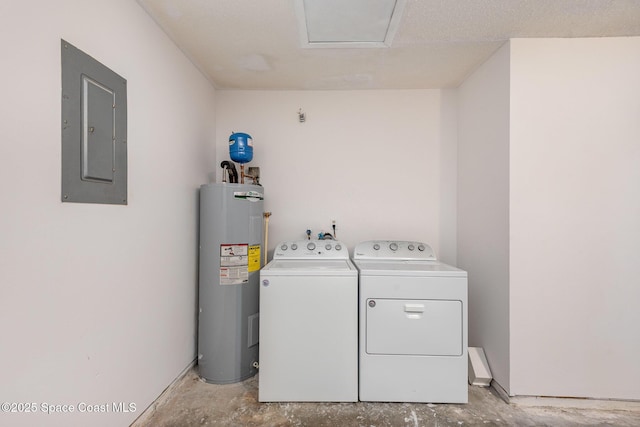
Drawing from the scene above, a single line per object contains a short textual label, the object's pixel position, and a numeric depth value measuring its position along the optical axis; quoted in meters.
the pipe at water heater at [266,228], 2.48
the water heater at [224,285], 1.99
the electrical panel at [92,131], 1.09
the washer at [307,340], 1.76
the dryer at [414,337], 1.75
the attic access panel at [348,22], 1.52
